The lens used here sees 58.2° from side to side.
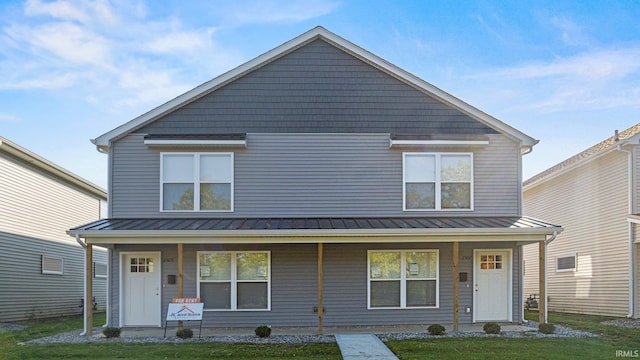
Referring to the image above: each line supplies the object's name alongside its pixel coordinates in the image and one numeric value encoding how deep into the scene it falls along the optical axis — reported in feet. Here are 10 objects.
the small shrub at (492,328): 41.19
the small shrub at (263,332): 40.19
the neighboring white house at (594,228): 51.62
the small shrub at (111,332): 40.77
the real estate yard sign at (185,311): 41.34
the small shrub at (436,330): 41.22
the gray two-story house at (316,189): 46.65
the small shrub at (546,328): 41.63
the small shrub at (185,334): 40.09
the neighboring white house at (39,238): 54.80
